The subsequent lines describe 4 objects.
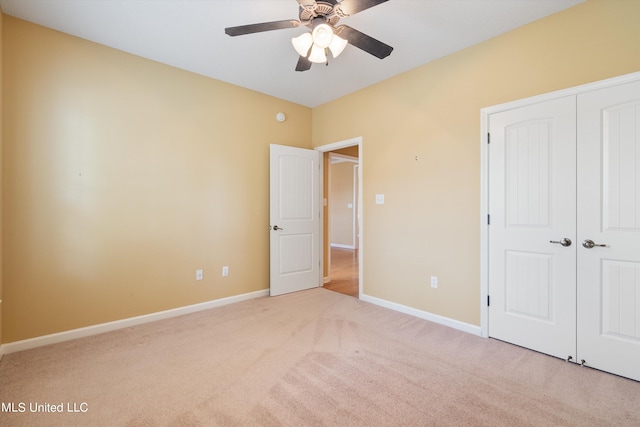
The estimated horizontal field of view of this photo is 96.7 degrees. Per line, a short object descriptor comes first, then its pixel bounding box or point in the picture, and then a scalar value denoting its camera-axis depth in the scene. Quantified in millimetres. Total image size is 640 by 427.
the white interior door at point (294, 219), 3961
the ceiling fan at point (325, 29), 1828
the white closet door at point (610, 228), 1979
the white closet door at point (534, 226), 2242
